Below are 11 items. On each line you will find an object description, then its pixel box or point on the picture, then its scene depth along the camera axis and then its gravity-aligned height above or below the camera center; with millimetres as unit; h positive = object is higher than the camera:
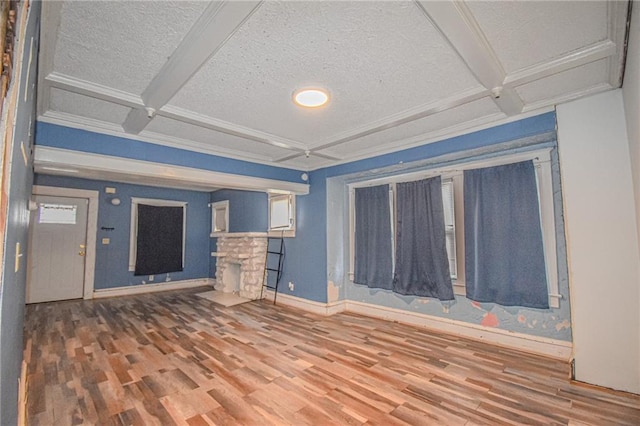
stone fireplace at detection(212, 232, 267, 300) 5984 -683
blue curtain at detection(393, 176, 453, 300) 3812 -187
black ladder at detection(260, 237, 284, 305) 5605 -633
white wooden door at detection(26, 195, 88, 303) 5348 -275
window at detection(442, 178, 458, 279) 3789 +92
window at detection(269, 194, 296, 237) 5406 +339
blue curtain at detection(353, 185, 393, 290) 4453 -127
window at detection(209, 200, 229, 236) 7195 +402
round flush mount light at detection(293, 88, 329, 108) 2354 +1139
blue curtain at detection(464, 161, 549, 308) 3117 -103
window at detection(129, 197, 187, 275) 6457 -57
